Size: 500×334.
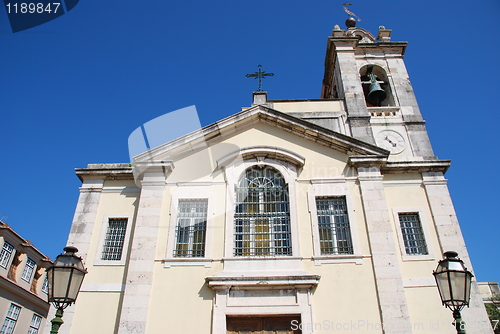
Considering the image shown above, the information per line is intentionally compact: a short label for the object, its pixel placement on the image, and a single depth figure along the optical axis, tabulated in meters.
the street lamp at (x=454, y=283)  6.68
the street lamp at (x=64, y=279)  6.82
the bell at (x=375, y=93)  15.23
